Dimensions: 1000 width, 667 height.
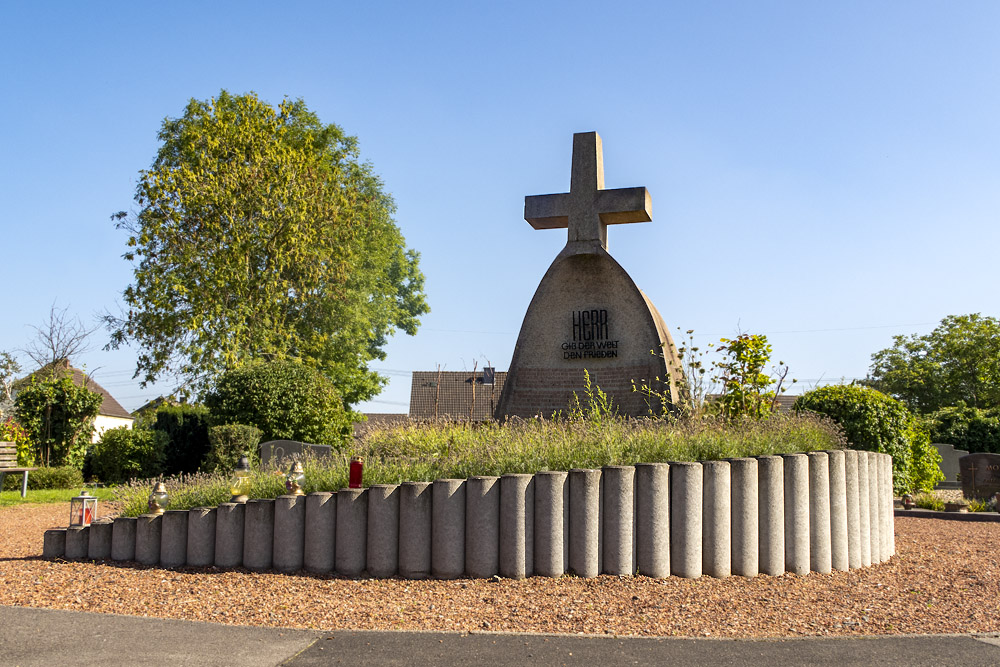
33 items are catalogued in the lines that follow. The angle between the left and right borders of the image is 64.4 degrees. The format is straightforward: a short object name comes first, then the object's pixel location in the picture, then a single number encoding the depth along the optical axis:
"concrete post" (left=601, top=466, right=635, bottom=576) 6.05
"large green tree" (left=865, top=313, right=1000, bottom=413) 37.16
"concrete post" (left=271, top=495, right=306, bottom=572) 6.34
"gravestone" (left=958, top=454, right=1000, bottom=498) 14.33
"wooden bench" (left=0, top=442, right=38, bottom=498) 14.46
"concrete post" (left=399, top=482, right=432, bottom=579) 6.09
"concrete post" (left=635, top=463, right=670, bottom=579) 6.11
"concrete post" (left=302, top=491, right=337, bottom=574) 6.27
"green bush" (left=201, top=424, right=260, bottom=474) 14.07
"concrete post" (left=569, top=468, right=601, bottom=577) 6.00
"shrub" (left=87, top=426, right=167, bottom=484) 16.67
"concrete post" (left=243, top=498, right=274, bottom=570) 6.45
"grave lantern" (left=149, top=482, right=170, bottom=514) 6.94
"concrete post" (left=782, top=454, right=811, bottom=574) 6.68
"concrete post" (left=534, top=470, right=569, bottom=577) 5.97
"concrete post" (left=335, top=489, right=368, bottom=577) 6.20
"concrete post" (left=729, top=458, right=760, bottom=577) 6.39
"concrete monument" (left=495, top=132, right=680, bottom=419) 10.96
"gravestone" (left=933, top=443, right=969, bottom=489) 20.91
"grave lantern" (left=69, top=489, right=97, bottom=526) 7.16
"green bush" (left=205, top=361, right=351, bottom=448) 15.66
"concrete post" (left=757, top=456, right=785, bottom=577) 6.53
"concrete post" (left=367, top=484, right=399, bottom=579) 6.15
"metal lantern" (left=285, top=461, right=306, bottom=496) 6.64
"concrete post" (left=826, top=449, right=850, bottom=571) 7.08
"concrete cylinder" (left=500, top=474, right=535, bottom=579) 5.99
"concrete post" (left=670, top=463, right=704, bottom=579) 6.17
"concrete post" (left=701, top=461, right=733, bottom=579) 6.28
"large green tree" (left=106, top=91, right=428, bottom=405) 21.11
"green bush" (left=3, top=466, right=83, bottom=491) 15.70
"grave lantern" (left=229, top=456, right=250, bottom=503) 6.96
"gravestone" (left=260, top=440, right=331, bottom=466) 13.58
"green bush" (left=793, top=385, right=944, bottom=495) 12.14
